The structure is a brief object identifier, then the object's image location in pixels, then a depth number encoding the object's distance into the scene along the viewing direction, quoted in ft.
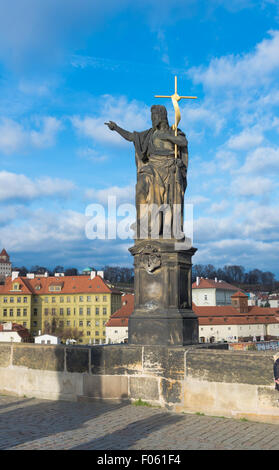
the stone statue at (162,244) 25.09
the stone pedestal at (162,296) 24.75
